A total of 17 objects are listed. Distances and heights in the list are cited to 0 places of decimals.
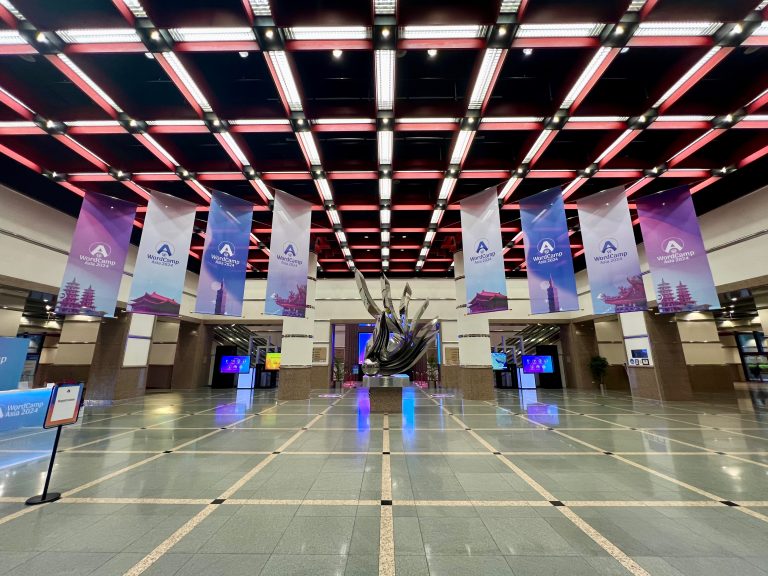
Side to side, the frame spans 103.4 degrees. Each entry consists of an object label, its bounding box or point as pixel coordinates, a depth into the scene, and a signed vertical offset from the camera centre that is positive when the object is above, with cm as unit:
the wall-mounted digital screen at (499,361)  2150 -26
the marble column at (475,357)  1250 +1
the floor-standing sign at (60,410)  330 -58
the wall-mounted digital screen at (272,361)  1953 -20
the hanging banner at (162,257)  761 +258
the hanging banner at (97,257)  739 +255
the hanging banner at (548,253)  772 +265
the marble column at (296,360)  1234 -9
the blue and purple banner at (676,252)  731 +259
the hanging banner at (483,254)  813 +277
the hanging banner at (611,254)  755 +262
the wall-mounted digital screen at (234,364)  1833 -36
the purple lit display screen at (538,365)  1914 -50
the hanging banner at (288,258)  855 +282
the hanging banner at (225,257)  790 +268
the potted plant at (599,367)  1619 -53
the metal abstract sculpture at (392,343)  956 +45
